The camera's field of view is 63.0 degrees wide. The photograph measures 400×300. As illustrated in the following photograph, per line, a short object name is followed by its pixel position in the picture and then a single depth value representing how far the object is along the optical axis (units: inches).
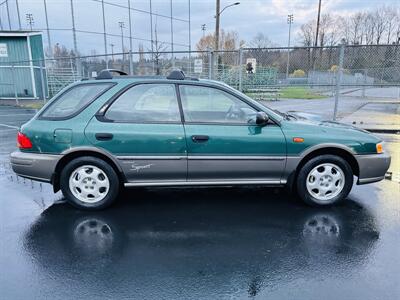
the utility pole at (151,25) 1229.3
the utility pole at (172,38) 1328.7
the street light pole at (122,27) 1153.6
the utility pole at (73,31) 1004.2
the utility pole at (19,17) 973.4
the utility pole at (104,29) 1087.0
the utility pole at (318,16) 1626.8
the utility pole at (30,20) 999.8
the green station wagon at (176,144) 155.4
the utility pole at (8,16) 1011.9
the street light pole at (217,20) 907.1
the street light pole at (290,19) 2261.6
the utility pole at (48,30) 977.5
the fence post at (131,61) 435.6
